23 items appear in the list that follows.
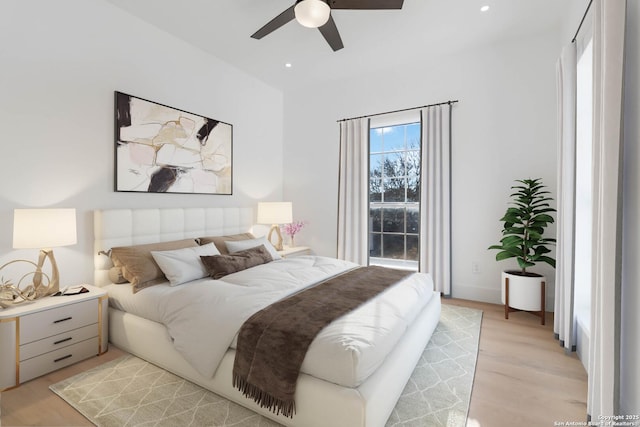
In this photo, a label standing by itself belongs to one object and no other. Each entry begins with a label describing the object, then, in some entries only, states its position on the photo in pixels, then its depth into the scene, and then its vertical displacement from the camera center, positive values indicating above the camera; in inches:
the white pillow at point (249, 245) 133.7 -15.2
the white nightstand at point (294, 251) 170.1 -23.0
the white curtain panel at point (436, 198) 155.3 +7.2
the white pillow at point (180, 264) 105.0 -19.0
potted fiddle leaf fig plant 120.7 -15.6
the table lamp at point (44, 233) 85.5 -6.6
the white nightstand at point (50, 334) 80.5 -35.5
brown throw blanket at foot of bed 63.5 -29.0
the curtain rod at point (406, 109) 154.4 +55.0
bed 60.7 -31.5
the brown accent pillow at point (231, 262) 112.4 -19.5
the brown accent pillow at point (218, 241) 134.9 -13.3
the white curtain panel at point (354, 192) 178.2 +11.3
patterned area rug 69.3 -46.5
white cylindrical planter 120.2 -31.6
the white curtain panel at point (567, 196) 98.5 +5.3
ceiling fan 84.8 +59.9
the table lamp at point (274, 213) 171.2 -1.2
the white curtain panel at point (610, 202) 53.3 +1.9
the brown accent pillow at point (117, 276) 109.0 -23.3
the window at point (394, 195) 173.8 +9.7
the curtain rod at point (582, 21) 85.0 +56.6
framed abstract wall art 121.1 +27.0
